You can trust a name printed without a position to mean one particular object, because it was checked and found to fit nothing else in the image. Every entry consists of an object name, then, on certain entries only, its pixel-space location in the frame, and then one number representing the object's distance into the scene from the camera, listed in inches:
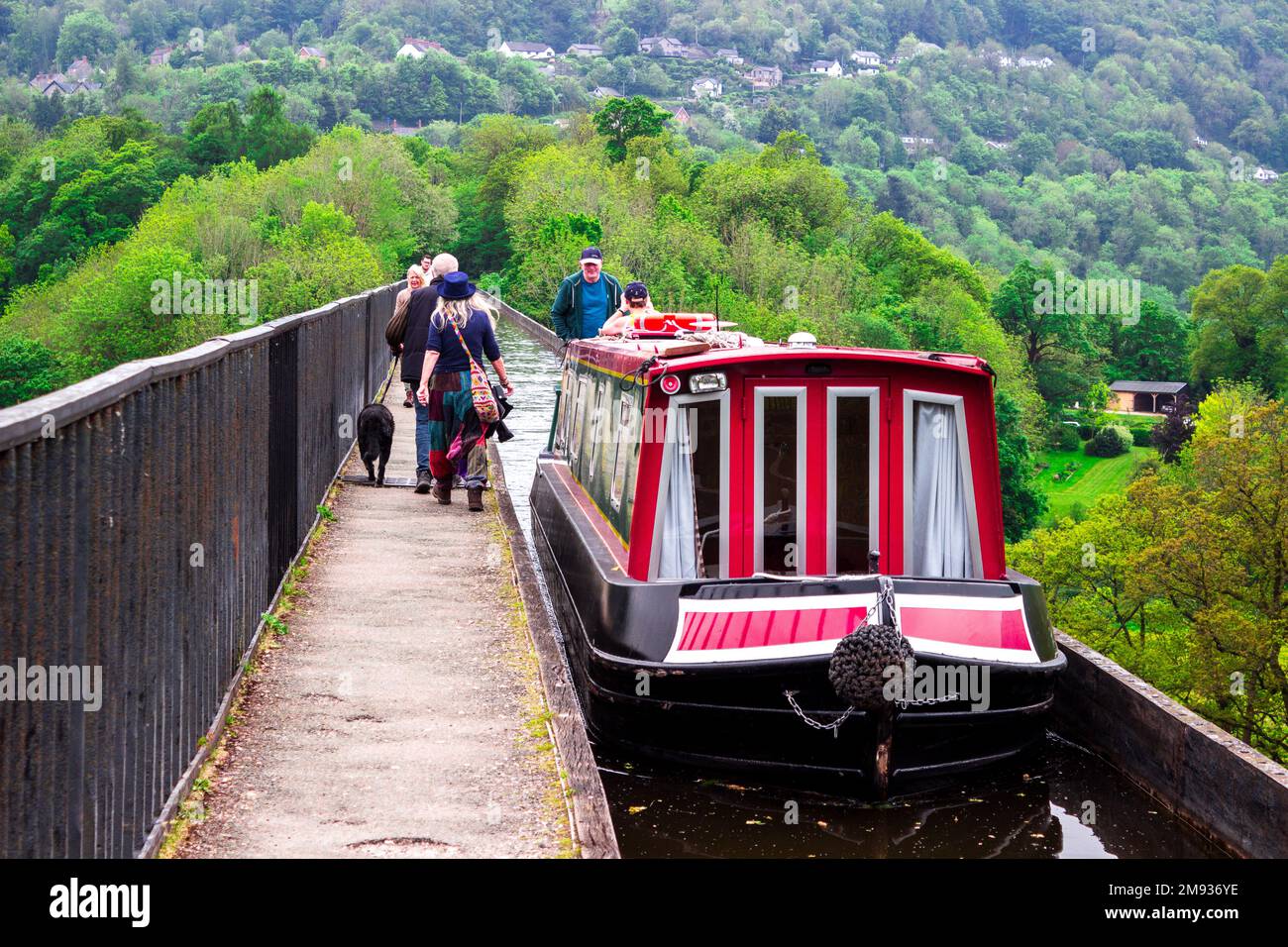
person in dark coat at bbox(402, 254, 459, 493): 555.5
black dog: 552.1
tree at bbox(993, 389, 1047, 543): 2869.1
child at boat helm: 483.0
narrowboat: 295.0
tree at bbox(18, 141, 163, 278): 4375.0
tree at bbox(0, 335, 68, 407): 3127.5
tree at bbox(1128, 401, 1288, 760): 1397.6
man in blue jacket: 544.4
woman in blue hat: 487.8
